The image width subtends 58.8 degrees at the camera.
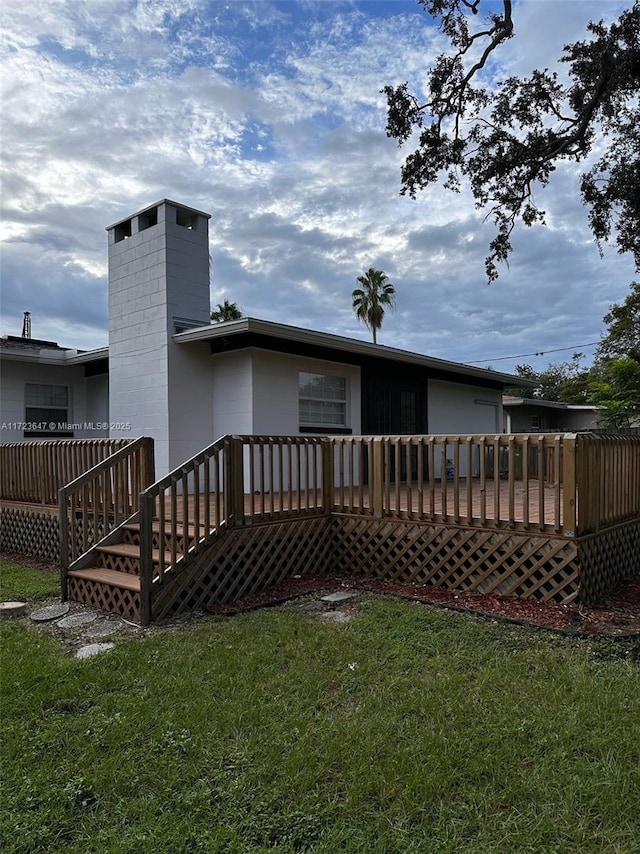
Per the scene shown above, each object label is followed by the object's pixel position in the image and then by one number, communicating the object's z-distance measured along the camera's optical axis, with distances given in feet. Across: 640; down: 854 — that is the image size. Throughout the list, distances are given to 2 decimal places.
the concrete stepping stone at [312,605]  16.71
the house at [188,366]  29.37
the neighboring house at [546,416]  72.49
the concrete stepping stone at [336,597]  17.39
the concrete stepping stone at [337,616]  15.48
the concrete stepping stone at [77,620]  15.70
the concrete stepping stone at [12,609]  16.40
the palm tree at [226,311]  82.84
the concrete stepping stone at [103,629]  14.80
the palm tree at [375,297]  94.43
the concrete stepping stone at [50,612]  16.46
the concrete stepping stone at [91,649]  13.19
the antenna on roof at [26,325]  57.52
